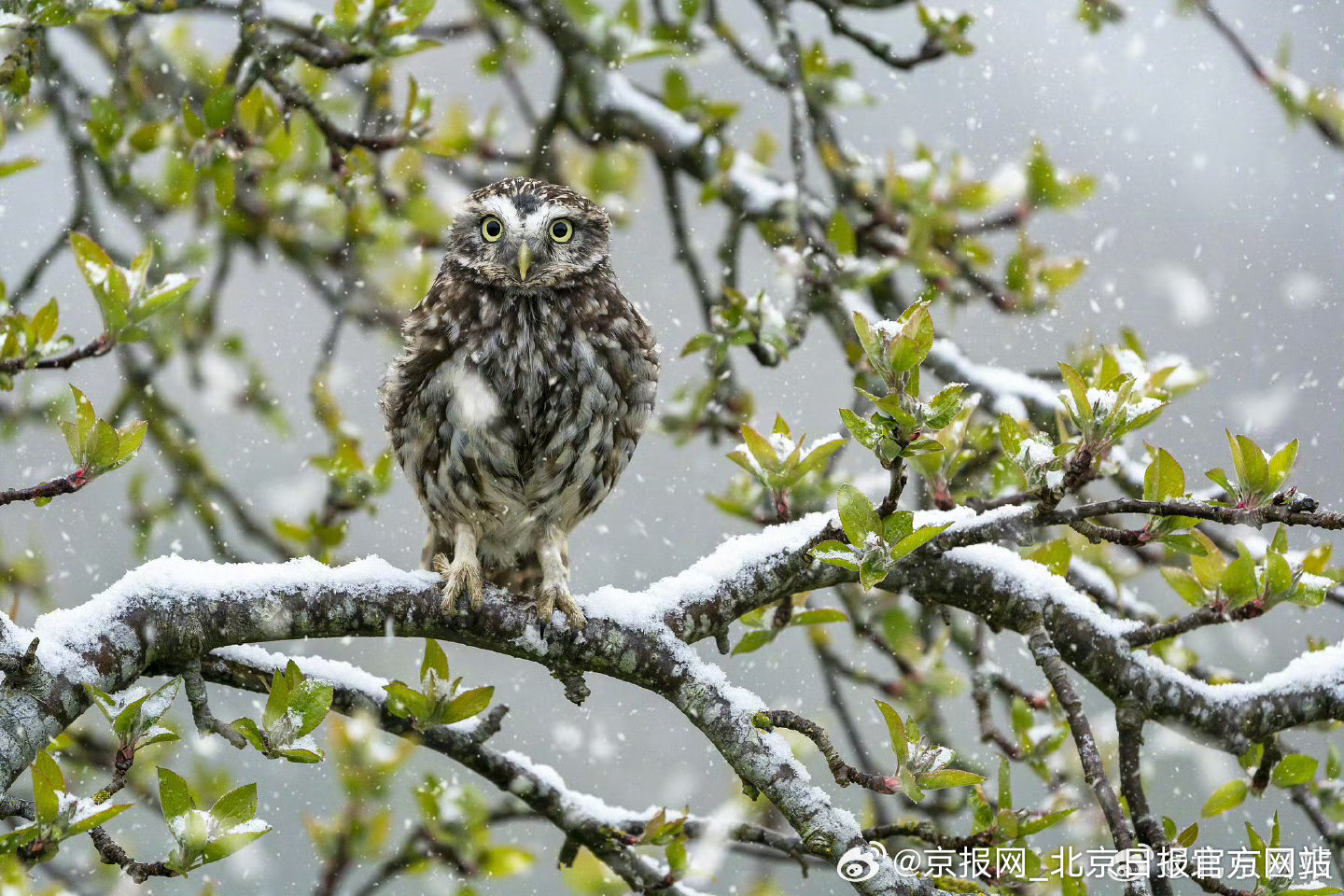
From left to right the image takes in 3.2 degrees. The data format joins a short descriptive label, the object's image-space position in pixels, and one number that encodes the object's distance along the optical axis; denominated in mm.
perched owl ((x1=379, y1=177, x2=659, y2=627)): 10792
